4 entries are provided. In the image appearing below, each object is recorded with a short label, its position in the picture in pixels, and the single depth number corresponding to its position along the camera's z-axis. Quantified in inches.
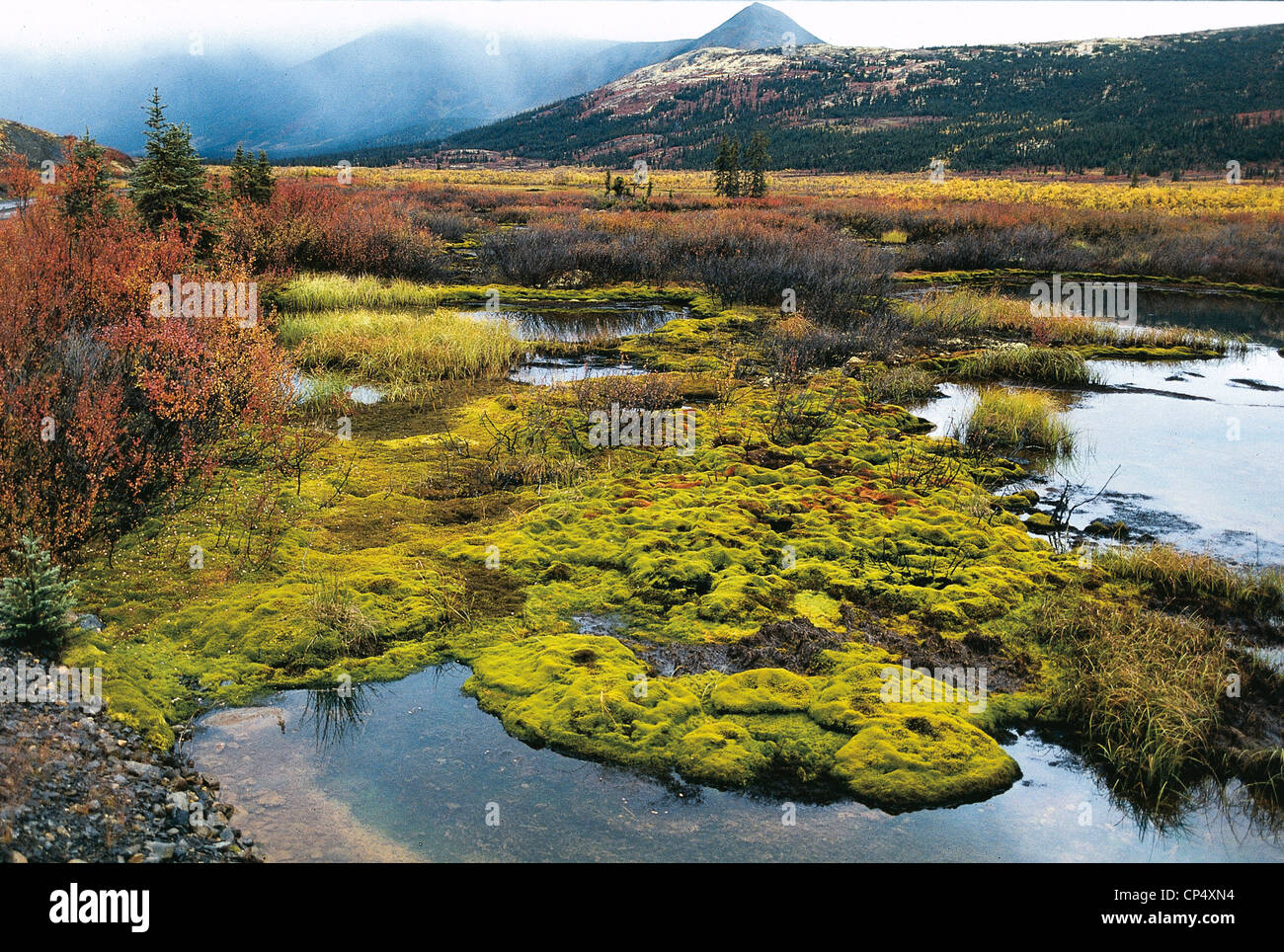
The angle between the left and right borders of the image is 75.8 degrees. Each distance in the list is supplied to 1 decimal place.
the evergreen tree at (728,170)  1616.6
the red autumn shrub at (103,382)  249.1
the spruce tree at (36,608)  194.2
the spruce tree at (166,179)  550.0
